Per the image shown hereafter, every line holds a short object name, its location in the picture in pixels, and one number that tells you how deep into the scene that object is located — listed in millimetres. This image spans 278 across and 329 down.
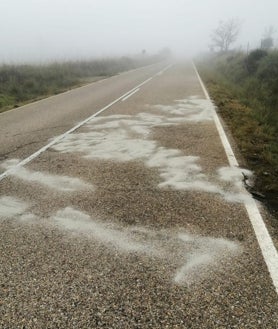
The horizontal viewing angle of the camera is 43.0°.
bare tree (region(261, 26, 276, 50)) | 46406
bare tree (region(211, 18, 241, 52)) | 66812
